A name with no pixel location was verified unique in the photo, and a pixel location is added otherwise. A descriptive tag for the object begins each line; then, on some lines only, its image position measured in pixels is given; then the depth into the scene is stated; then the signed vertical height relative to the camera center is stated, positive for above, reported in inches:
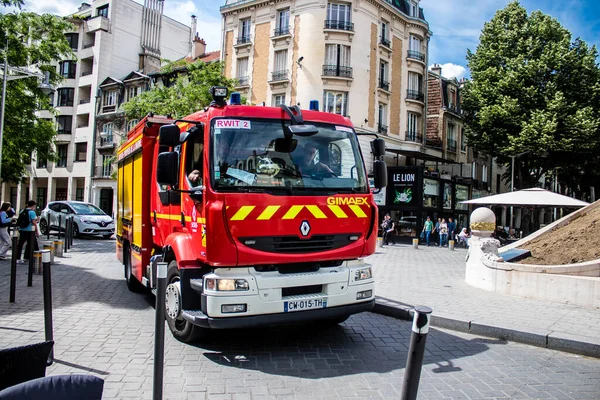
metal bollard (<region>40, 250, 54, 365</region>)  189.6 -38.8
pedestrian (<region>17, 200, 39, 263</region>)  456.8 -26.3
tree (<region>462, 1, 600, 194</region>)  1010.7 +279.7
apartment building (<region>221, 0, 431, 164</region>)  1130.0 +381.2
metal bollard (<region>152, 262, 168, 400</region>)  141.7 -40.2
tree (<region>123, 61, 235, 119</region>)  948.0 +224.3
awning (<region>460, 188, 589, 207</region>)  681.0 +26.8
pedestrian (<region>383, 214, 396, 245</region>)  969.9 -38.4
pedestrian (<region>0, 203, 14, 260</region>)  477.1 -34.0
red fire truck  193.6 -4.9
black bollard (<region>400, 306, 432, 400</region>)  116.8 -34.8
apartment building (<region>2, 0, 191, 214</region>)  1614.2 +431.2
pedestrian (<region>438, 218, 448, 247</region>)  986.9 -39.0
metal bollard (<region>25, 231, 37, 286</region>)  335.1 -55.8
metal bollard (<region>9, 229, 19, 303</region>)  288.8 -49.0
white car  834.2 -36.8
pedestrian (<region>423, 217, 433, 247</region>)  1011.9 -32.7
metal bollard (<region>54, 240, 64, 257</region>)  539.2 -57.9
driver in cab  215.7 +20.3
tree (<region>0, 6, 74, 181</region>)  759.3 +184.6
